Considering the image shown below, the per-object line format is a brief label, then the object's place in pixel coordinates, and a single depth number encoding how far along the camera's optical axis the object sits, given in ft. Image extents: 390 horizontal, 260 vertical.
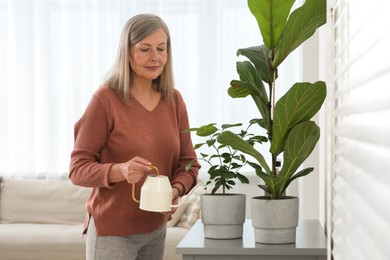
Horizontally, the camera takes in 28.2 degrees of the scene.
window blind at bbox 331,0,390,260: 4.84
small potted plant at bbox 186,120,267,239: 9.29
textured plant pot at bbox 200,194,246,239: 9.29
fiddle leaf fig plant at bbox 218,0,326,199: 8.44
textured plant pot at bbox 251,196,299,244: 8.87
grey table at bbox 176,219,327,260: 8.58
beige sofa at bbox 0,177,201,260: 19.98
